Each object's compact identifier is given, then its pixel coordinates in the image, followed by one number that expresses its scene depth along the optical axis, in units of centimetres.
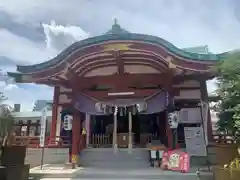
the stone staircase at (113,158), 702
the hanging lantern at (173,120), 723
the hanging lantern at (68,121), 788
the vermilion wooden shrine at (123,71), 676
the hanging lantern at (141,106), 740
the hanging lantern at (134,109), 749
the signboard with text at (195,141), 740
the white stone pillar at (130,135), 751
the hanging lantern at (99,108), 760
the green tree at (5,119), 588
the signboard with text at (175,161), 596
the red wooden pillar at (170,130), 718
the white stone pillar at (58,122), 924
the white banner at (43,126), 733
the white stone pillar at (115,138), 750
